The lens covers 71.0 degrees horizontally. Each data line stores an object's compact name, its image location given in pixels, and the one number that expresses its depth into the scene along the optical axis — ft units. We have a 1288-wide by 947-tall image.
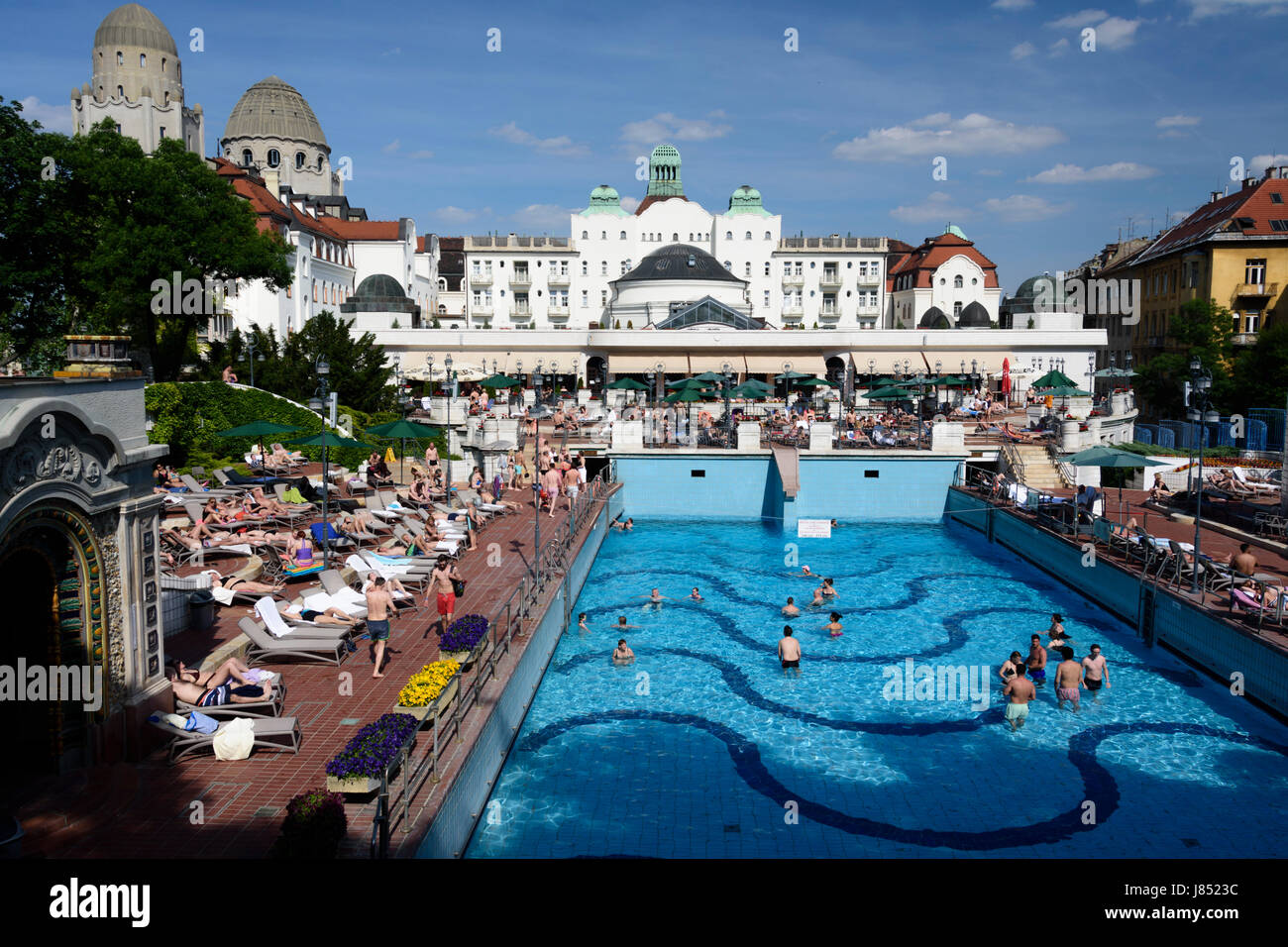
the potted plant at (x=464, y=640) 38.11
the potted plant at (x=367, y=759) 27.20
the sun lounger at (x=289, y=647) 39.88
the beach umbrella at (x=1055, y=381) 111.36
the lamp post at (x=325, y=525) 54.80
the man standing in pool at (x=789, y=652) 50.78
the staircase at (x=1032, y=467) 95.45
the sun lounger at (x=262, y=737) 30.99
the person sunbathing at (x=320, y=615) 43.83
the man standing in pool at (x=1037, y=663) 48.01
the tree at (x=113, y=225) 92.94
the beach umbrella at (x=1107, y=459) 69.21
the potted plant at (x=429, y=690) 32.58
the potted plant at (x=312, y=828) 23.12
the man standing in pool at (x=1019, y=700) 43.88
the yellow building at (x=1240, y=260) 157.48
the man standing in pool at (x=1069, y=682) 46.21
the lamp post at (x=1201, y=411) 52.44
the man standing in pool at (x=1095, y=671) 47.78
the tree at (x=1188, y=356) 142.61
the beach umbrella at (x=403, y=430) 73.00
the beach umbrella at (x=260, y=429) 69.82
